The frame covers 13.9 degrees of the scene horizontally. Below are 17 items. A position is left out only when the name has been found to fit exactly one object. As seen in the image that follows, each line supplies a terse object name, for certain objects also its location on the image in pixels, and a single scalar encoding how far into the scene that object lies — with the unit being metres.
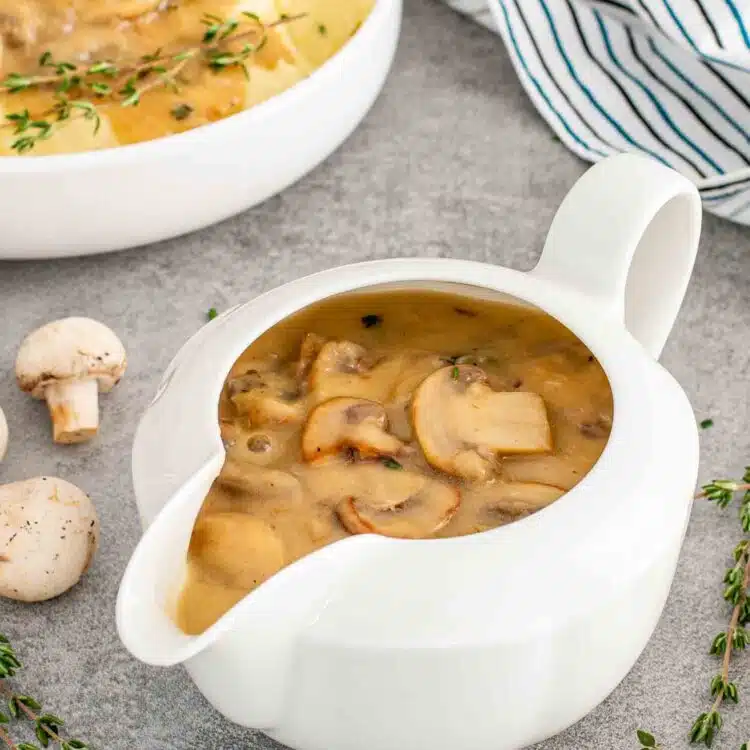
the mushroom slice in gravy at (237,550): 0.70
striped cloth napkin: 0.91
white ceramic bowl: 0.86
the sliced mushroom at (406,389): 0.72
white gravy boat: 0.69
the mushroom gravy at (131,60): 0.87
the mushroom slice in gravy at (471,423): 0.71
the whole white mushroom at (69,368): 0.83
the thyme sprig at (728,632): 0.75
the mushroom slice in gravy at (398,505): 0.70
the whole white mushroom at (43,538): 0.78
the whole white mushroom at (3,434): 0.82
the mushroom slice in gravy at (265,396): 0.72
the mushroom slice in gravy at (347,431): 0.71
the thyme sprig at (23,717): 0.75
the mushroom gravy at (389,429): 0.70
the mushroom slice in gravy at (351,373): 0.73
